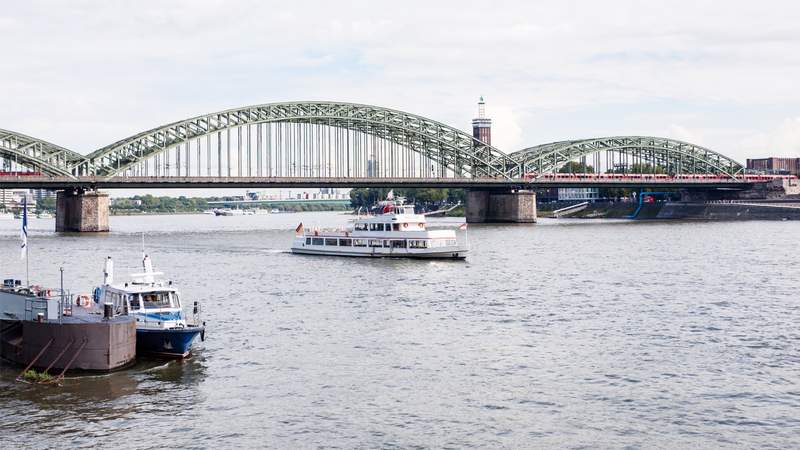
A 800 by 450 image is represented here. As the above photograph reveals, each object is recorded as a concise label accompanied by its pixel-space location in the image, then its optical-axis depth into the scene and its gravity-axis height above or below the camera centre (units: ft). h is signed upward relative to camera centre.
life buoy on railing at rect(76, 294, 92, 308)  141.79 -12.17
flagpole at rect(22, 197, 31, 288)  139.74 +0.69
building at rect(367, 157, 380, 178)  615.98 +32.84
